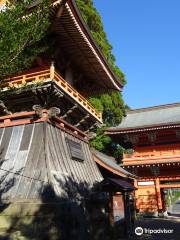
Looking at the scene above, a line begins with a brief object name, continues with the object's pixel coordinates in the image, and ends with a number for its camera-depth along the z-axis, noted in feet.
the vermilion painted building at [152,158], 59.61
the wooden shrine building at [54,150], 22.20
